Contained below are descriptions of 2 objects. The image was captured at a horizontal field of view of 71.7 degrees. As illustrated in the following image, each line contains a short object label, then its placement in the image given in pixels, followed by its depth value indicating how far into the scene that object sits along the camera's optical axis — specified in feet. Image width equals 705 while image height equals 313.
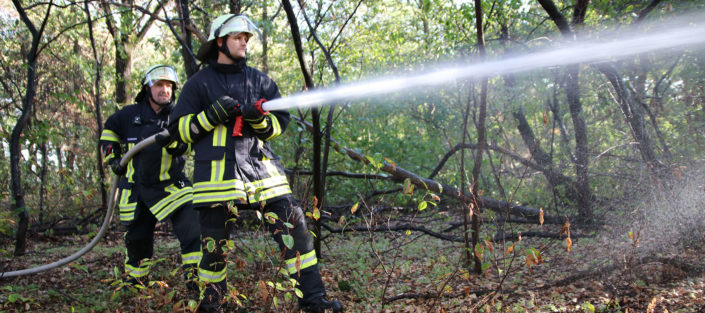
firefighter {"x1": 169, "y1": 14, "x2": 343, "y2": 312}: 10.03
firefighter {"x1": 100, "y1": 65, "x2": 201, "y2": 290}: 12.74
